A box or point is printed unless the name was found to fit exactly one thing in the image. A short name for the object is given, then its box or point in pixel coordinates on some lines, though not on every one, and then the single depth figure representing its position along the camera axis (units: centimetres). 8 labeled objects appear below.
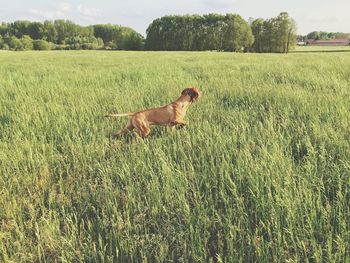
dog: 360
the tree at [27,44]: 8425
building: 10912
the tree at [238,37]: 7125
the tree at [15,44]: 8206
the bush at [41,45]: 8300
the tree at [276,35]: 7406
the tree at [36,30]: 12938
